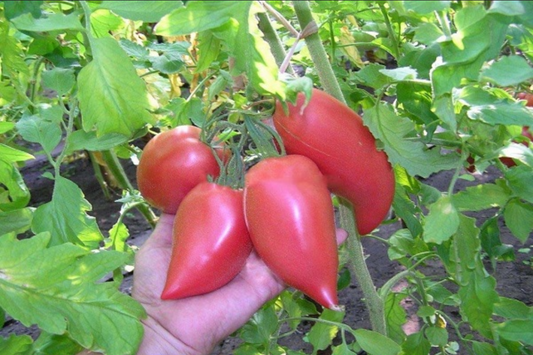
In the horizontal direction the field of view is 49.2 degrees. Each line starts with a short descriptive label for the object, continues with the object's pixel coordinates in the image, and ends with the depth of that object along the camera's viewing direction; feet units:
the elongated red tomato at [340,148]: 1.92
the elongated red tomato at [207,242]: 1.98
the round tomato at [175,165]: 2.19
